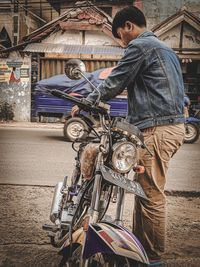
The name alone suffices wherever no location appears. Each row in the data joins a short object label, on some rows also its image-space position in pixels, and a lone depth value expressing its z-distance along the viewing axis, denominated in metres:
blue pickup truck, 11.58
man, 2.71
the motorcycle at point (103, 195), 2.09
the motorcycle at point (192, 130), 10.84
